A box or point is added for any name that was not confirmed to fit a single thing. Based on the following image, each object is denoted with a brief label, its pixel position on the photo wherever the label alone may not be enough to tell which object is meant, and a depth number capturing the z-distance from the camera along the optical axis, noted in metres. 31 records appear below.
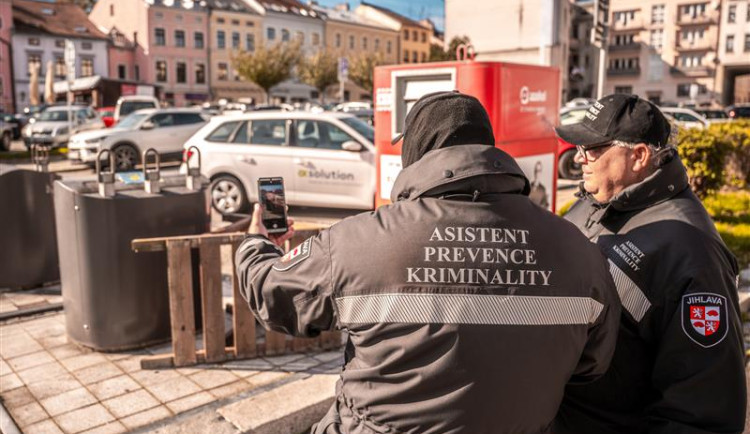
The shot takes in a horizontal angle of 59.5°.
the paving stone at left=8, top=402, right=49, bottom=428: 3.78
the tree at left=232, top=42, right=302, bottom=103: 47.72
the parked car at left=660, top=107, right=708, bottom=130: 20.16
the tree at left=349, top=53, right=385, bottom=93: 53.91
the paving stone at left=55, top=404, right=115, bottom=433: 3.71
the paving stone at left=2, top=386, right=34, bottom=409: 3.99
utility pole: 10.59
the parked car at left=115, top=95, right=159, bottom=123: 24.20
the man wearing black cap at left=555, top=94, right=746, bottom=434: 1.88
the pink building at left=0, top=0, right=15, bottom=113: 49.44
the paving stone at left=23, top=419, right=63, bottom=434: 3.66
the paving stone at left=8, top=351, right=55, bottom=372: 4.56
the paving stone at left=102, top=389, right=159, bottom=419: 3.89
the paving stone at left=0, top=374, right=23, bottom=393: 4.22
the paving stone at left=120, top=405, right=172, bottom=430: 3.74
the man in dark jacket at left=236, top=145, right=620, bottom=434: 1.66
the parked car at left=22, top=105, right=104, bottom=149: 22.10
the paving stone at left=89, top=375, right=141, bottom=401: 4.11
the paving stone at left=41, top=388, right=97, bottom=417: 3.92
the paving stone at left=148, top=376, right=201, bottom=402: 4.08
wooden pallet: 4.37
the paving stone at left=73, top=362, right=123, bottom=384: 4.34
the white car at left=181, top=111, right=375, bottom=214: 9.99
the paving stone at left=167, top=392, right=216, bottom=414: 3.94
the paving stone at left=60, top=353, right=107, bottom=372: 4.55
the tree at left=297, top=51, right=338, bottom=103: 52.56
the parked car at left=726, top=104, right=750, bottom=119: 32.62
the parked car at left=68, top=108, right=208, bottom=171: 16.88
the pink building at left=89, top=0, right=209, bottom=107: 55.09
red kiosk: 6.52
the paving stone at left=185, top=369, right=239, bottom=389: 4.27
